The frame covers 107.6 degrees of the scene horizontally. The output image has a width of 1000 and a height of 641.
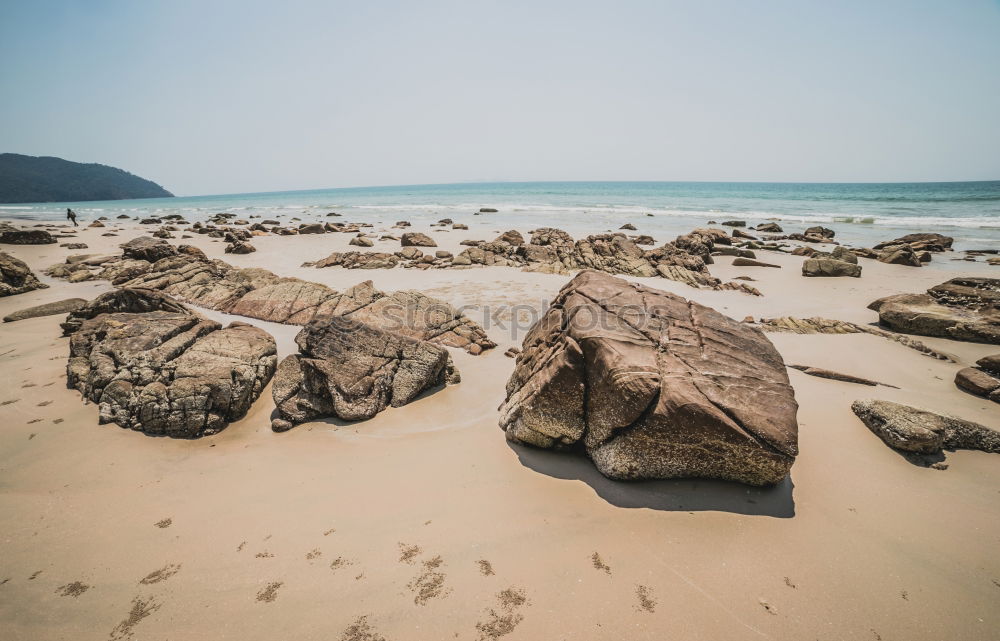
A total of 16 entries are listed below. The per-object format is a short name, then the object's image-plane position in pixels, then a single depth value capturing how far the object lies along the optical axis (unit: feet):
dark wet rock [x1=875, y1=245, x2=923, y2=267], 52.03
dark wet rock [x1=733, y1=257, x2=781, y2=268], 56.03
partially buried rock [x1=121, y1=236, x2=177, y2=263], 48.29
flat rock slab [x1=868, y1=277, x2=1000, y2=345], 25.34
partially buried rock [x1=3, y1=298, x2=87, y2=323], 29.44
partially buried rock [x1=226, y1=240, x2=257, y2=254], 64.49
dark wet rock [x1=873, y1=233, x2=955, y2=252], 63.62
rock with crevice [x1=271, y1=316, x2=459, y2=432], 17.53
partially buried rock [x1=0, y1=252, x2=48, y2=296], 35.81
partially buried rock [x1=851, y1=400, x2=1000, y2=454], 14.06
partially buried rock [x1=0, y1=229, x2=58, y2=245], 66.03
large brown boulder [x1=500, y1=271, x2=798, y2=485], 11.90
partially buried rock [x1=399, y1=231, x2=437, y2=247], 72.28
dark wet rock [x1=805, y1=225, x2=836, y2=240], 79.71
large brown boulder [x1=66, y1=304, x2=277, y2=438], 16.57
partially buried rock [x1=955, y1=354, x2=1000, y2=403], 18.01
